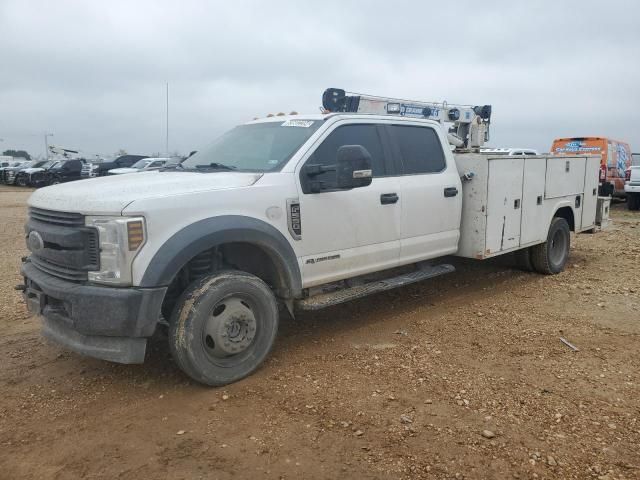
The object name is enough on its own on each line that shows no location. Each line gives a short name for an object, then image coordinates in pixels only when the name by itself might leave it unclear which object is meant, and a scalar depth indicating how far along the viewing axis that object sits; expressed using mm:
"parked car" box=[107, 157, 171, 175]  23752
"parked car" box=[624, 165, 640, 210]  16391
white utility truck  3512
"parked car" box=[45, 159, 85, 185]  29062
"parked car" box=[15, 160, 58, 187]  30344
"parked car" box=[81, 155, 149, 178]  27203
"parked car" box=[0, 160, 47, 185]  32219
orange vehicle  16344
